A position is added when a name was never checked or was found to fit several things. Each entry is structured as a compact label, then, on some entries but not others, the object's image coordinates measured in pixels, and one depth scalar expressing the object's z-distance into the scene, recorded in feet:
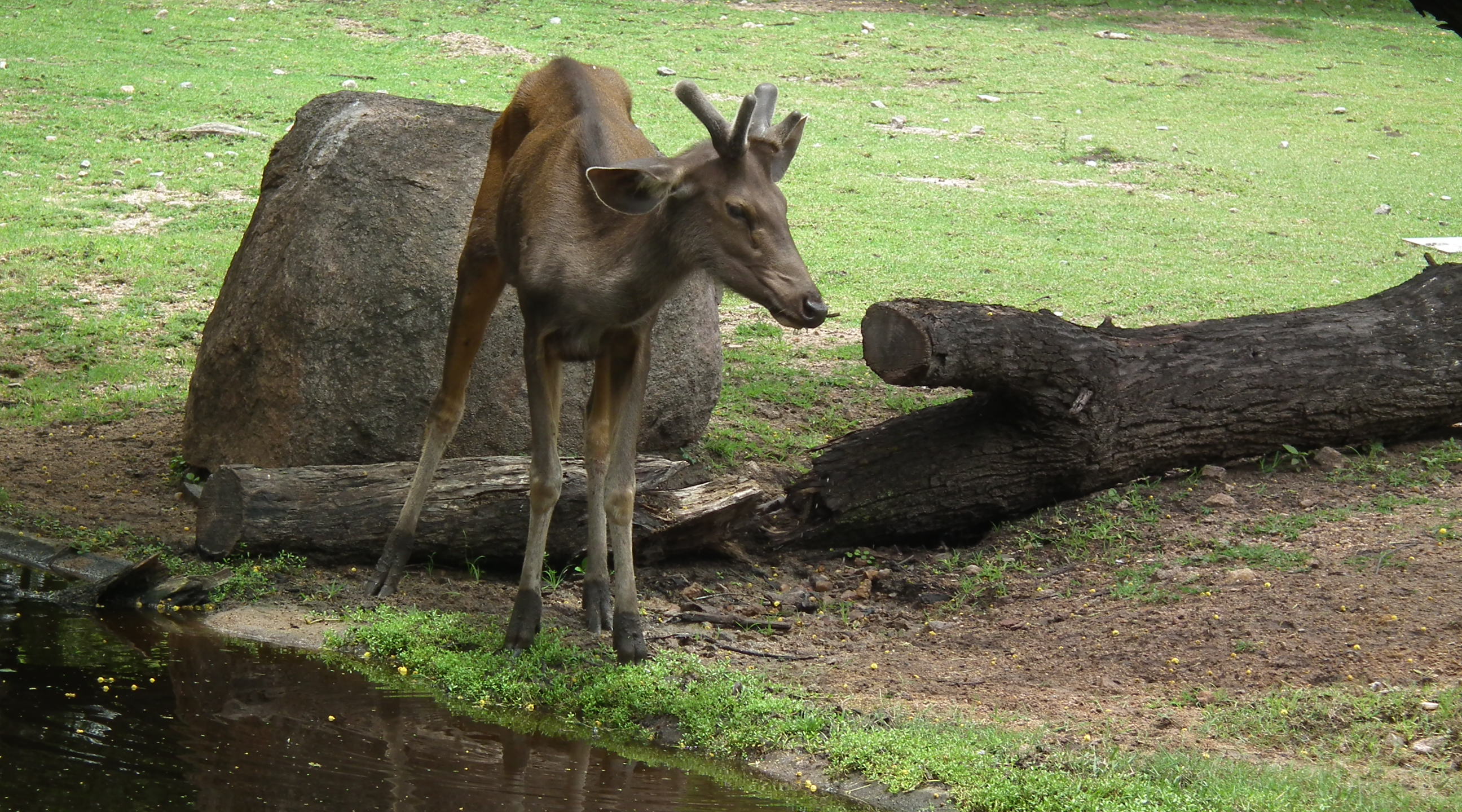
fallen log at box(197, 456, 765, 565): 43.98
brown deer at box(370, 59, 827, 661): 35.83
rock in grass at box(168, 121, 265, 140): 99.91
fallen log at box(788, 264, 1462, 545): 48.06
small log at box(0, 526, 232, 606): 41.16
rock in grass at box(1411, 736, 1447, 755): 31.35
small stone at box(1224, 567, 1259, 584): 41.78
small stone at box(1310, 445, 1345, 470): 50.14
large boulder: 49.55
